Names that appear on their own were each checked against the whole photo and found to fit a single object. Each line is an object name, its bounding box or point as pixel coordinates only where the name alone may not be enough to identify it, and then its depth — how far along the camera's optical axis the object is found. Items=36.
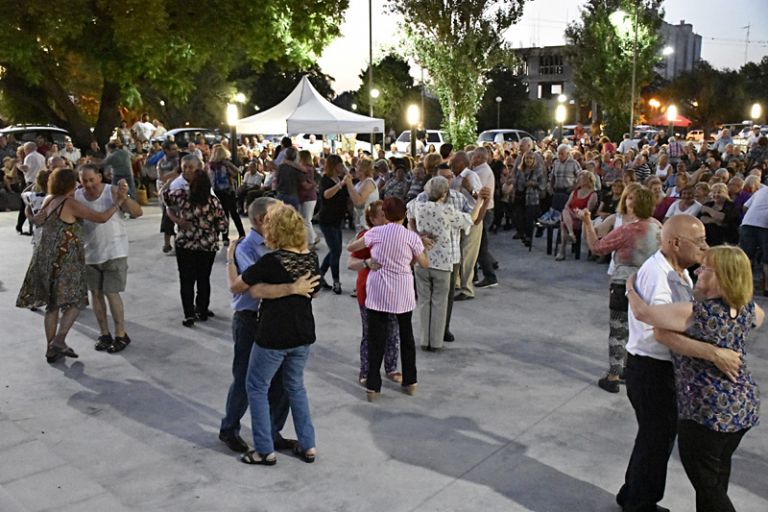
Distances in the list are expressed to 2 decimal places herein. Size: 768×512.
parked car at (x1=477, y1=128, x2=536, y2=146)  32.16
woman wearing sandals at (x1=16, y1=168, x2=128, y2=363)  6.36
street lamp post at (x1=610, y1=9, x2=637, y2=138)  31.67
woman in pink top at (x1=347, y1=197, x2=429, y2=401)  5.70
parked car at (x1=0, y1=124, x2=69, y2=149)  22.39
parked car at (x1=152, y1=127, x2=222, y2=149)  26.34
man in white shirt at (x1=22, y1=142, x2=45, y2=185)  14.74
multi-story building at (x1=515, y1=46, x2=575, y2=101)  80.31
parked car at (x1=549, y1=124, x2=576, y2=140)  41.63
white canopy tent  18.95
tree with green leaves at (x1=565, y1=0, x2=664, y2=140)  32.44
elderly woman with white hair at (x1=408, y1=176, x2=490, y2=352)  6.69
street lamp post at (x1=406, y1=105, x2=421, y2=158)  15.75
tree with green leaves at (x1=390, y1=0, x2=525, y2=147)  22.56
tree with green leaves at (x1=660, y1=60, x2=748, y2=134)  55.25
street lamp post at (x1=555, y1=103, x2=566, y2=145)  22.72
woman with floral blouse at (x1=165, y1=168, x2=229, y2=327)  7.64
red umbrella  32.19
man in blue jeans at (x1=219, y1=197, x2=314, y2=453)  4.66
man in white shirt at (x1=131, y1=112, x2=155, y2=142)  22.83
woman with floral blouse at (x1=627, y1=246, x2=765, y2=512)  3.30
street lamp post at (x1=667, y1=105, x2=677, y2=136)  24.86
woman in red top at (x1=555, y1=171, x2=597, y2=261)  10.87
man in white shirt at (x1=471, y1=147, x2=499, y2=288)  8.96
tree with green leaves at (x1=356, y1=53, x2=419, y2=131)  41.84
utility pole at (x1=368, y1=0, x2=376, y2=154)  27.11
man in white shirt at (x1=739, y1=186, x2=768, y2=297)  8.82
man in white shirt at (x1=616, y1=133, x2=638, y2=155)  21.11
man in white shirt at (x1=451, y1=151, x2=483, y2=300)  8.41
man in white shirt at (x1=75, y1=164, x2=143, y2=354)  6.70
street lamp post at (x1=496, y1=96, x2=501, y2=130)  50.51
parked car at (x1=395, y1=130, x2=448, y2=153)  30.98
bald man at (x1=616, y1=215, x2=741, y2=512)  3.69
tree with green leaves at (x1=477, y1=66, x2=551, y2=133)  52.09
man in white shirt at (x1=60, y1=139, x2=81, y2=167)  18.05
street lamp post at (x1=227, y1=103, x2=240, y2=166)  17.48
